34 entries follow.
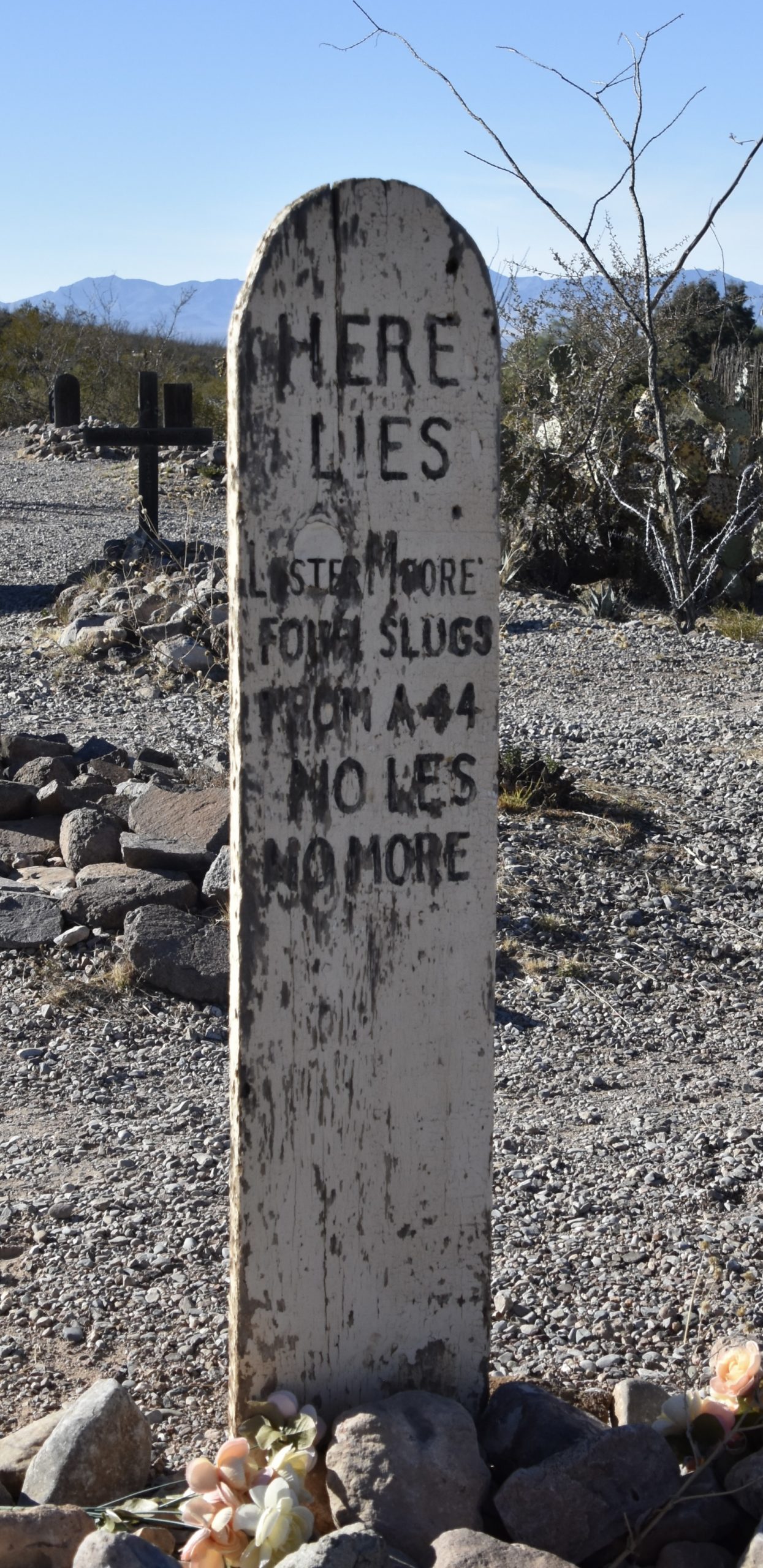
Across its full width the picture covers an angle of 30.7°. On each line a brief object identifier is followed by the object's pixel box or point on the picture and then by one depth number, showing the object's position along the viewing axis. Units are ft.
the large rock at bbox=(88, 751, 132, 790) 19.92
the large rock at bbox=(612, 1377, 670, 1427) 7.13
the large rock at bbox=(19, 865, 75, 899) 16.63
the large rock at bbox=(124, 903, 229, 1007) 14.35
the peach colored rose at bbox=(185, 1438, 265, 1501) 6.16
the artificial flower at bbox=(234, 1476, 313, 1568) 5.89
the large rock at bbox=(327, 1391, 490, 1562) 6.13
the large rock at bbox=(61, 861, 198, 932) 15.62
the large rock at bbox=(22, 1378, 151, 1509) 6.57
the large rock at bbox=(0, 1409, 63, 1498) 6.87
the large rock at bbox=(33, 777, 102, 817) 19.03
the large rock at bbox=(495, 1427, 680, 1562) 6.11
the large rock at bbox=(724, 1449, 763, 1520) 6.31
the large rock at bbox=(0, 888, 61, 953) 15.40
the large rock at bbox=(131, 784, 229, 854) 17.20
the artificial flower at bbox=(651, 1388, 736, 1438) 6.73
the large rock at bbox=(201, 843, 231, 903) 15.92
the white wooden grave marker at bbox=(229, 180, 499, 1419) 6.32
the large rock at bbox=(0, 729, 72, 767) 20.74
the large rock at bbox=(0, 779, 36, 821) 19.06
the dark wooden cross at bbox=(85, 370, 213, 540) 37.68
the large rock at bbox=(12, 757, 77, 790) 19.74
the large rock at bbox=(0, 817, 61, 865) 18.12
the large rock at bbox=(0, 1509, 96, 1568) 6.05
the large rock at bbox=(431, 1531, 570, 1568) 5.62
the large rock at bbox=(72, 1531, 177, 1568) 5.59
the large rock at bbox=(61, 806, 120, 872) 17.30
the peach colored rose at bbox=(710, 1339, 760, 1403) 6.77
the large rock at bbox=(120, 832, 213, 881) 16.61
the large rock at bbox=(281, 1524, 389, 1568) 5.48
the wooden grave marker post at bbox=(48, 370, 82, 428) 44.21
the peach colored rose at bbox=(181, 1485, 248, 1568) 6.01
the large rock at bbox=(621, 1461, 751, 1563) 6.25
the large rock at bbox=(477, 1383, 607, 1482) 6.71
